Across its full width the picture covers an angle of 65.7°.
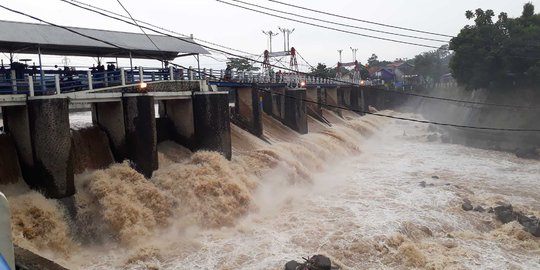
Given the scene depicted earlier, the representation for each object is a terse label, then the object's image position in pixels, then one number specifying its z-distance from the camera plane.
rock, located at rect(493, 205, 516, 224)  14.12
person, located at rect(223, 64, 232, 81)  23.77
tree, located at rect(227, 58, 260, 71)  64.88
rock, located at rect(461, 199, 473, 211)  15.28
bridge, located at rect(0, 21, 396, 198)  11.88
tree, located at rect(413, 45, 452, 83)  82.75
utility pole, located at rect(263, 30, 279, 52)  65.22
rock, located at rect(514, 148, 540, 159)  25.59
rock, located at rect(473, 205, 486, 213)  15.12
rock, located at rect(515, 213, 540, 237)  12.82
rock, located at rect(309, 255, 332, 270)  10.00
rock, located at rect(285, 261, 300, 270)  10.14
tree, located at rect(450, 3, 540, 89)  31.23
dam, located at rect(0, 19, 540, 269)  11.21
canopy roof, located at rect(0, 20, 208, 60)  13.30
